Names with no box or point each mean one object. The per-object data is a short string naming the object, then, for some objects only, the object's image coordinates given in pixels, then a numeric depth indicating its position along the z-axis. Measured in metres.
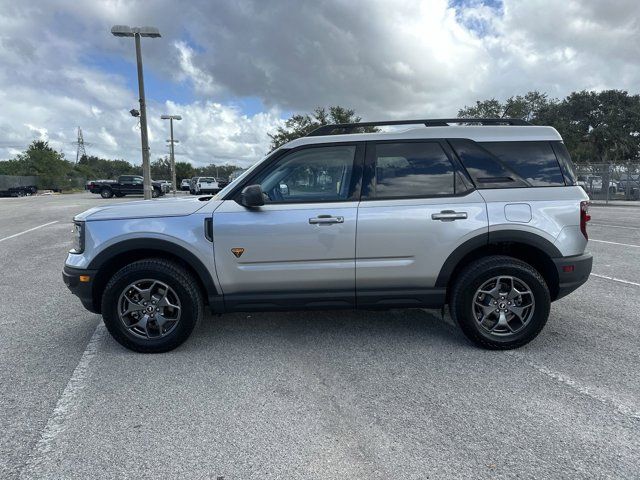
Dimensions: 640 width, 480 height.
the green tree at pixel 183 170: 91.36
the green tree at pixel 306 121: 33.28
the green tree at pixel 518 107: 41.81
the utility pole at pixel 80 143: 100.00
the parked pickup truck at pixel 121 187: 35.81
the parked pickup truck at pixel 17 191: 42.65
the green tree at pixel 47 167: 55.22
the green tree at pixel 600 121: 43.06
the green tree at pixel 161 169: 100.06
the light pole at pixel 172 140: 33.97
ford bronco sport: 3.77
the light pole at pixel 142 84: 16.97
